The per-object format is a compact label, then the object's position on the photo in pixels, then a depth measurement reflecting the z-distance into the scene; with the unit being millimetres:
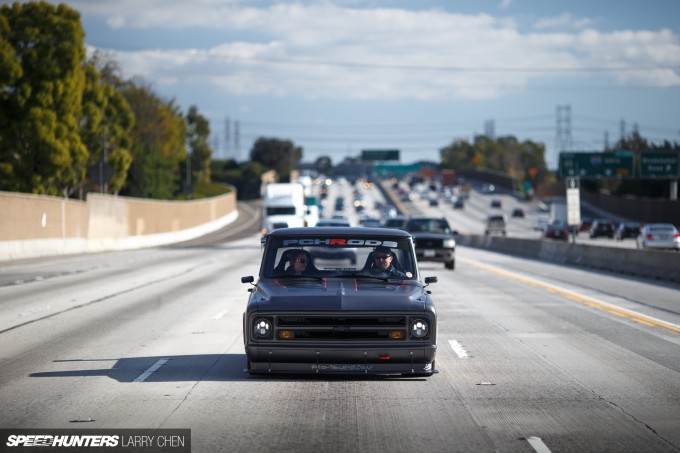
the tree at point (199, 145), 159750
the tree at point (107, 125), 76125
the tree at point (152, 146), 112750
